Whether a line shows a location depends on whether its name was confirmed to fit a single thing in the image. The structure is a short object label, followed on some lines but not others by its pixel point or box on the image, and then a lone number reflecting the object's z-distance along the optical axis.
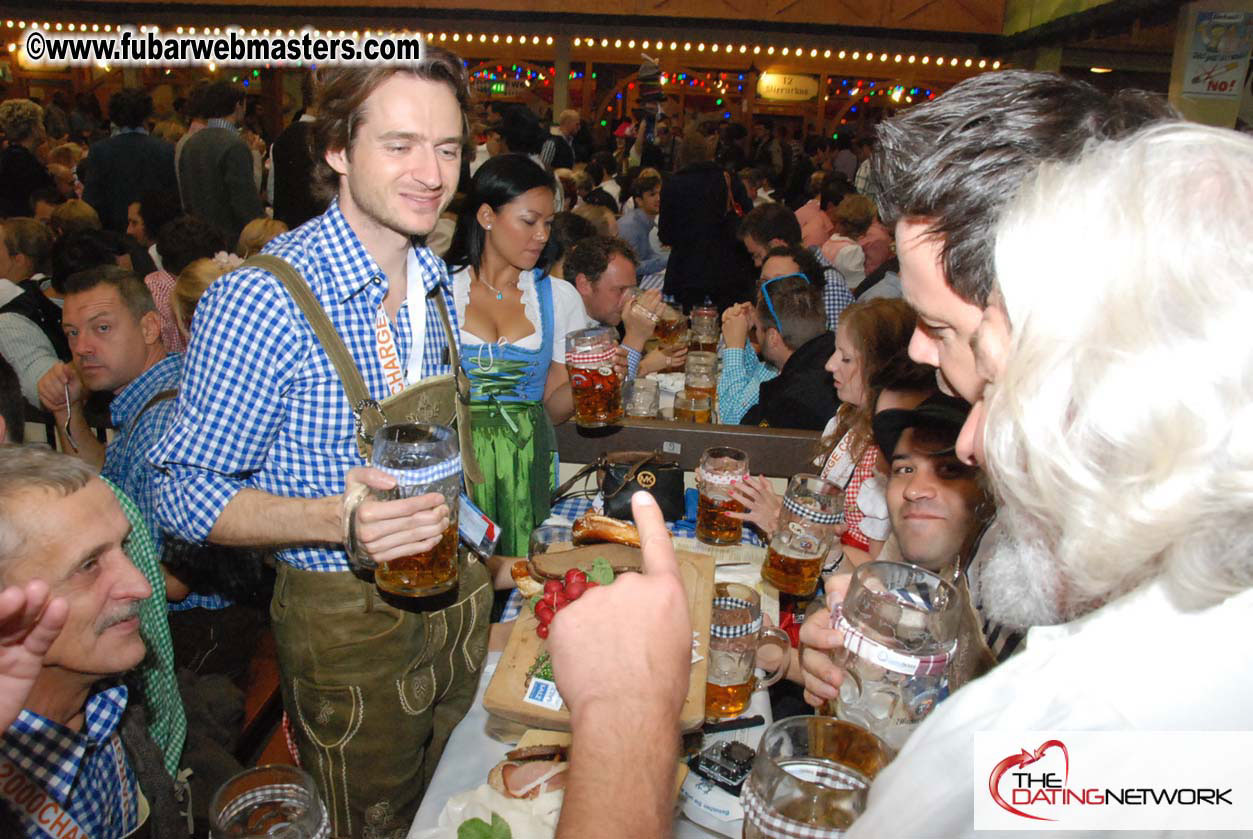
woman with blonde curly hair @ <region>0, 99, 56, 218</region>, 6.45
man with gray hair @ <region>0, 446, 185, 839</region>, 1.24
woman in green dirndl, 2.48
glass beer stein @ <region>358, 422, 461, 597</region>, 1.37
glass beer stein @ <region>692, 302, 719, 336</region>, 4.34
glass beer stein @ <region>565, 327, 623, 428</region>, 2.44
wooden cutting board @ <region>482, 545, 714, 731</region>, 1.41
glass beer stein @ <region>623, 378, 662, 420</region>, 3.28
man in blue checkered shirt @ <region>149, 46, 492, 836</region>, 1.45
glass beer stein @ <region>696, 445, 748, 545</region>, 2.19
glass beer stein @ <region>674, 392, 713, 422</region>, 3.40
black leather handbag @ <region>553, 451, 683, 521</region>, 2.42
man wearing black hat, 1.88
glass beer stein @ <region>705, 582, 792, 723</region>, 1.55
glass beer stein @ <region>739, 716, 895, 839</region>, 0.96
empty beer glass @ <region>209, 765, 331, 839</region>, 1.14
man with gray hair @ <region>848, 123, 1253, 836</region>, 0.68
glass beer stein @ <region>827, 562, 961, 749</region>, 1.18
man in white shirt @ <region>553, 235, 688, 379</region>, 3.94
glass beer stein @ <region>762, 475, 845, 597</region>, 1.96
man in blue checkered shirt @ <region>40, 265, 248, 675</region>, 2.22
